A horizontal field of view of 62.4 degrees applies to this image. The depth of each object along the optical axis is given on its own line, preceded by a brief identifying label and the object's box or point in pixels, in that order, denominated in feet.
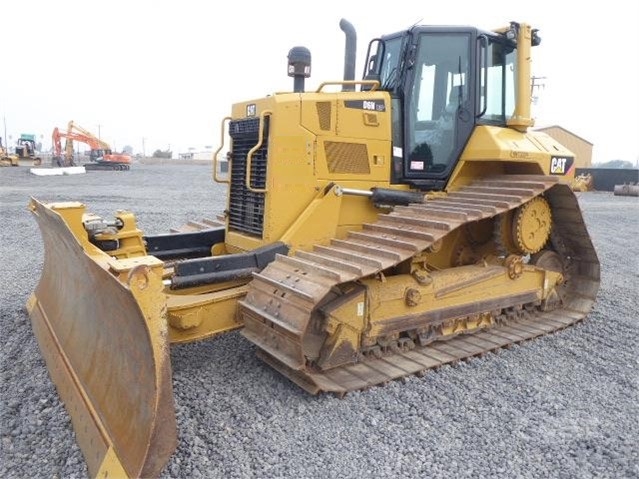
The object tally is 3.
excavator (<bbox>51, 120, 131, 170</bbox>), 123.34
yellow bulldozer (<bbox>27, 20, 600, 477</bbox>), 11.44
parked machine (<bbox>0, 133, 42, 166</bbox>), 113.94
